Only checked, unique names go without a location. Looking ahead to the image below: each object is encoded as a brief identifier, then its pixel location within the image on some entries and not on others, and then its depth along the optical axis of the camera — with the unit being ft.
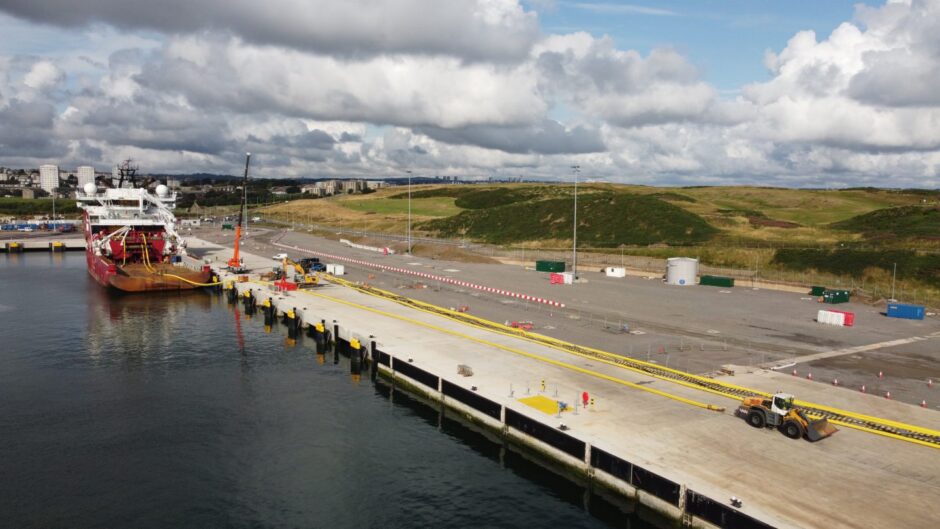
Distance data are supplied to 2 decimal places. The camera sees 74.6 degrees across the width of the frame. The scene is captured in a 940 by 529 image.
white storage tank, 312.07
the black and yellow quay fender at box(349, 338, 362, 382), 169.27
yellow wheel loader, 102.47
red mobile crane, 327.18
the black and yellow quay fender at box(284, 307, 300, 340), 214.48
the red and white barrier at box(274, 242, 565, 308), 248.52
